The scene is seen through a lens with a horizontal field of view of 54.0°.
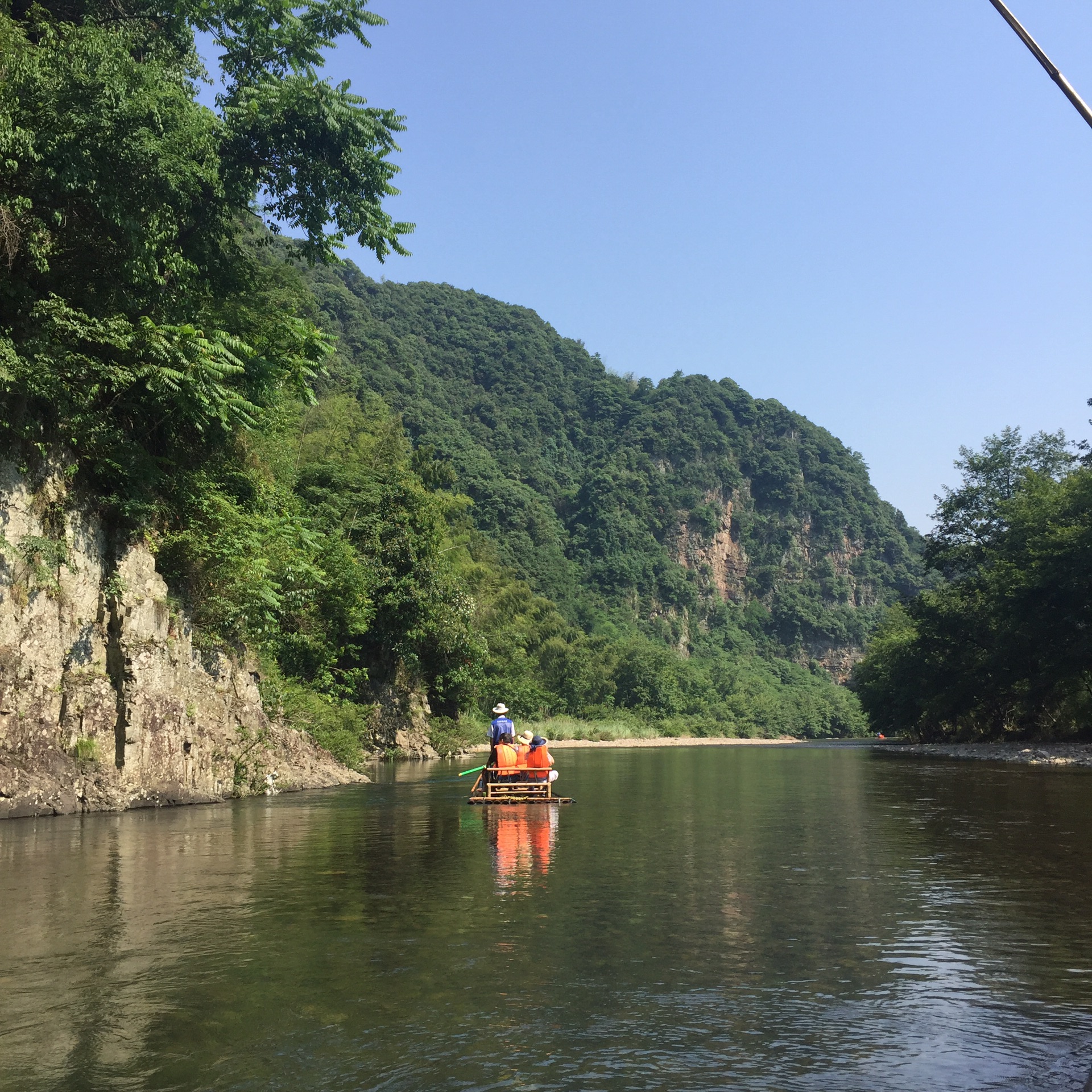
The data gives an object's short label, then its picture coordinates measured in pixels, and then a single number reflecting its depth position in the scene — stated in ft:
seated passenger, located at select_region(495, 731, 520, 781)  75.10
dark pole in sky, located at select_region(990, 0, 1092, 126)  19.27
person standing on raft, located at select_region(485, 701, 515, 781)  77.25
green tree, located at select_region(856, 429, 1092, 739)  158.40
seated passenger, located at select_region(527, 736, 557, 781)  76.64
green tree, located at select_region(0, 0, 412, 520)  61.72
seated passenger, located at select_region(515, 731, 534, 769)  76.84
